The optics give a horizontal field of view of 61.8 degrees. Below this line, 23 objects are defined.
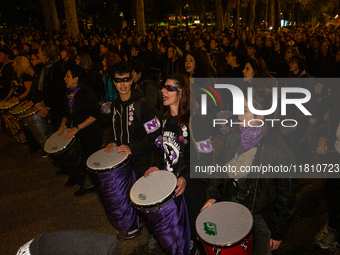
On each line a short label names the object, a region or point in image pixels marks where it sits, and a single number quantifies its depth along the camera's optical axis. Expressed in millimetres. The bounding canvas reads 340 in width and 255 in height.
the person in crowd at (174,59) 6246
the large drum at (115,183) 2984
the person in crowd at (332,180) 2949
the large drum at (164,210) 2354
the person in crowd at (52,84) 4941
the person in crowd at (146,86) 4957
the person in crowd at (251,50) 8383
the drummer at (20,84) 5852
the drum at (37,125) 4855
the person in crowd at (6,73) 6789
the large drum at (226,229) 1987
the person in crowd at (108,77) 5113
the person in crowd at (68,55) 5895
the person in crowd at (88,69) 5801
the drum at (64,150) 3752
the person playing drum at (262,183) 2229
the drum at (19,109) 4990
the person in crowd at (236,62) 5992
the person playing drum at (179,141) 2631
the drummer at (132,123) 3088
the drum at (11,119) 5766
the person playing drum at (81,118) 4059
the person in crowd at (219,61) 7283
